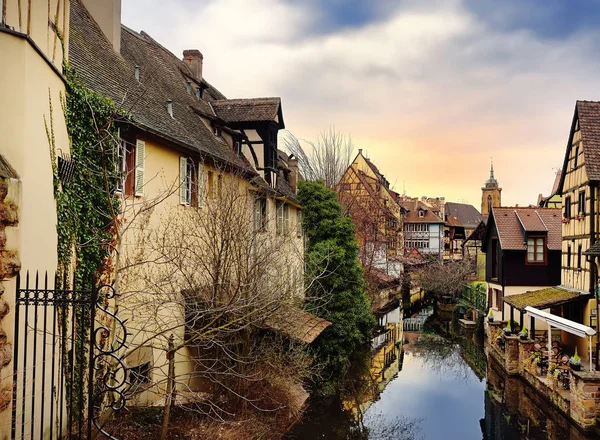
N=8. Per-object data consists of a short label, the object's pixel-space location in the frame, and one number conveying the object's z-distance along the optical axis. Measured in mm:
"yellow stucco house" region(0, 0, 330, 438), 5879
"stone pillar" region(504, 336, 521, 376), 19891
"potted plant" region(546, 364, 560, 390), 15657
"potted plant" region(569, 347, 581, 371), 14372
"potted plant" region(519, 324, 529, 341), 19391
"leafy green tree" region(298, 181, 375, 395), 20500
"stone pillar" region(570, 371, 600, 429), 13000
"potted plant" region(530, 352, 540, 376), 17938
